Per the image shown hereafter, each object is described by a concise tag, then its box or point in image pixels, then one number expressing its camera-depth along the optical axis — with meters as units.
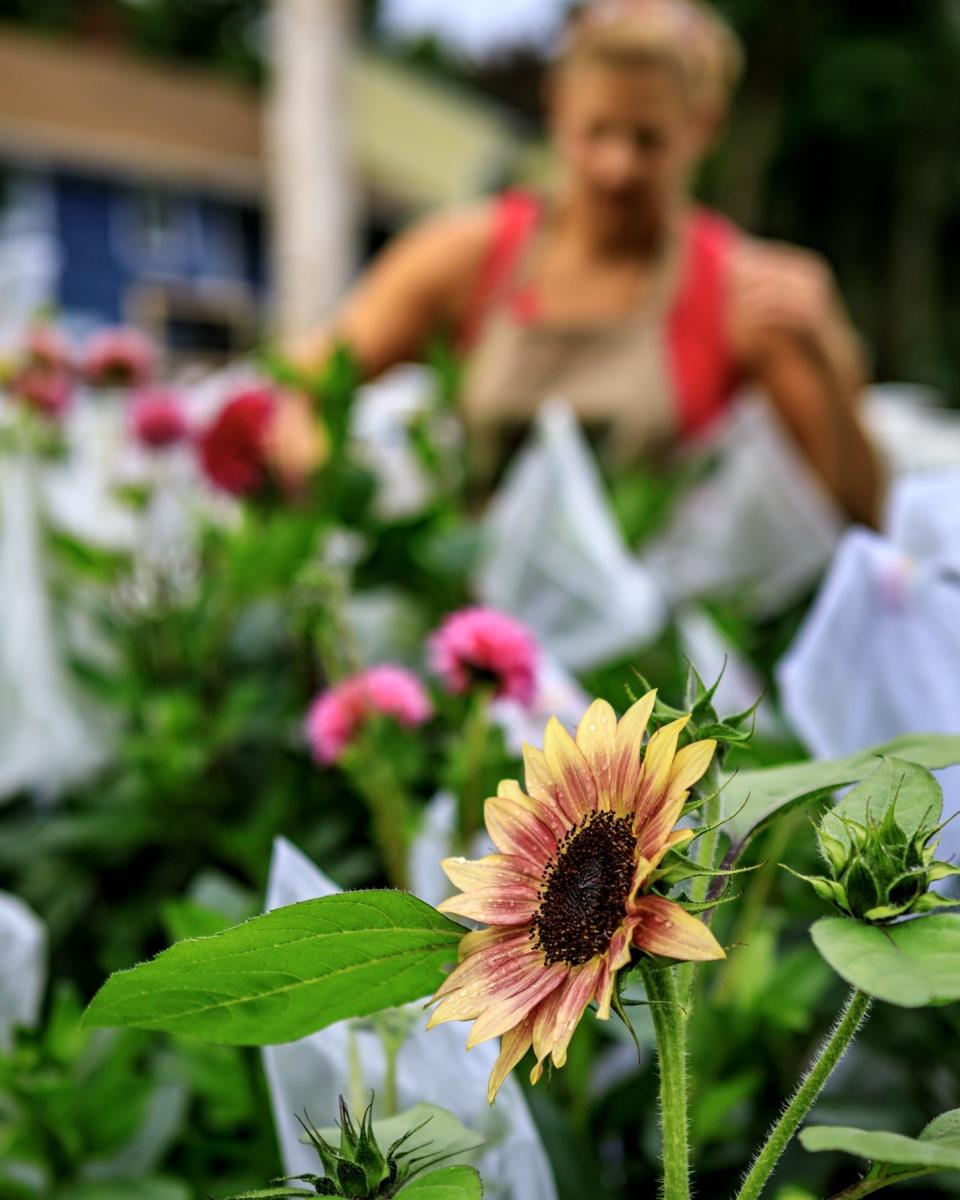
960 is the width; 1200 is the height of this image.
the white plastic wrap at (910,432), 1.37
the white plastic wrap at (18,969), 0.54
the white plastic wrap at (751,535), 1.04
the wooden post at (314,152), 3.96
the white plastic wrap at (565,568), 0.86
